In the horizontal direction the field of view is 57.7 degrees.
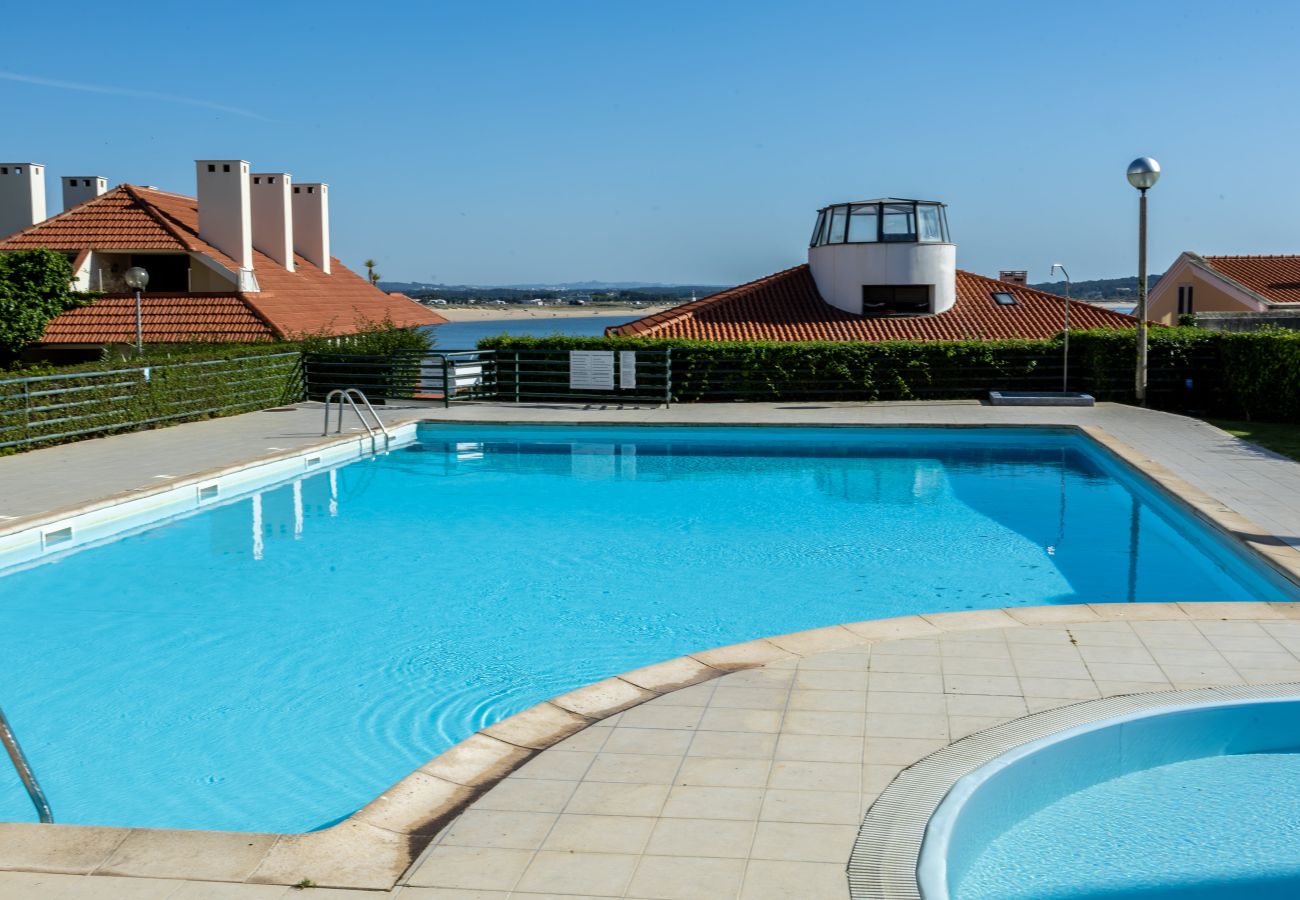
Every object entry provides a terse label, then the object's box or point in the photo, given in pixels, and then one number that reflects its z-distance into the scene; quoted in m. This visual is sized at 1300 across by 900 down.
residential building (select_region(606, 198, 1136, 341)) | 28.75
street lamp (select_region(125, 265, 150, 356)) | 21.95
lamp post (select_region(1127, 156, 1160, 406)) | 18.72
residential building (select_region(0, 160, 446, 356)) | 28.00
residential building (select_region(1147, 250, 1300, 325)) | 35.62
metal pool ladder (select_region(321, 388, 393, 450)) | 17.81
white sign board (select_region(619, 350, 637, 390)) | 21.98
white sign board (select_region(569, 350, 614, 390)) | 22.23
